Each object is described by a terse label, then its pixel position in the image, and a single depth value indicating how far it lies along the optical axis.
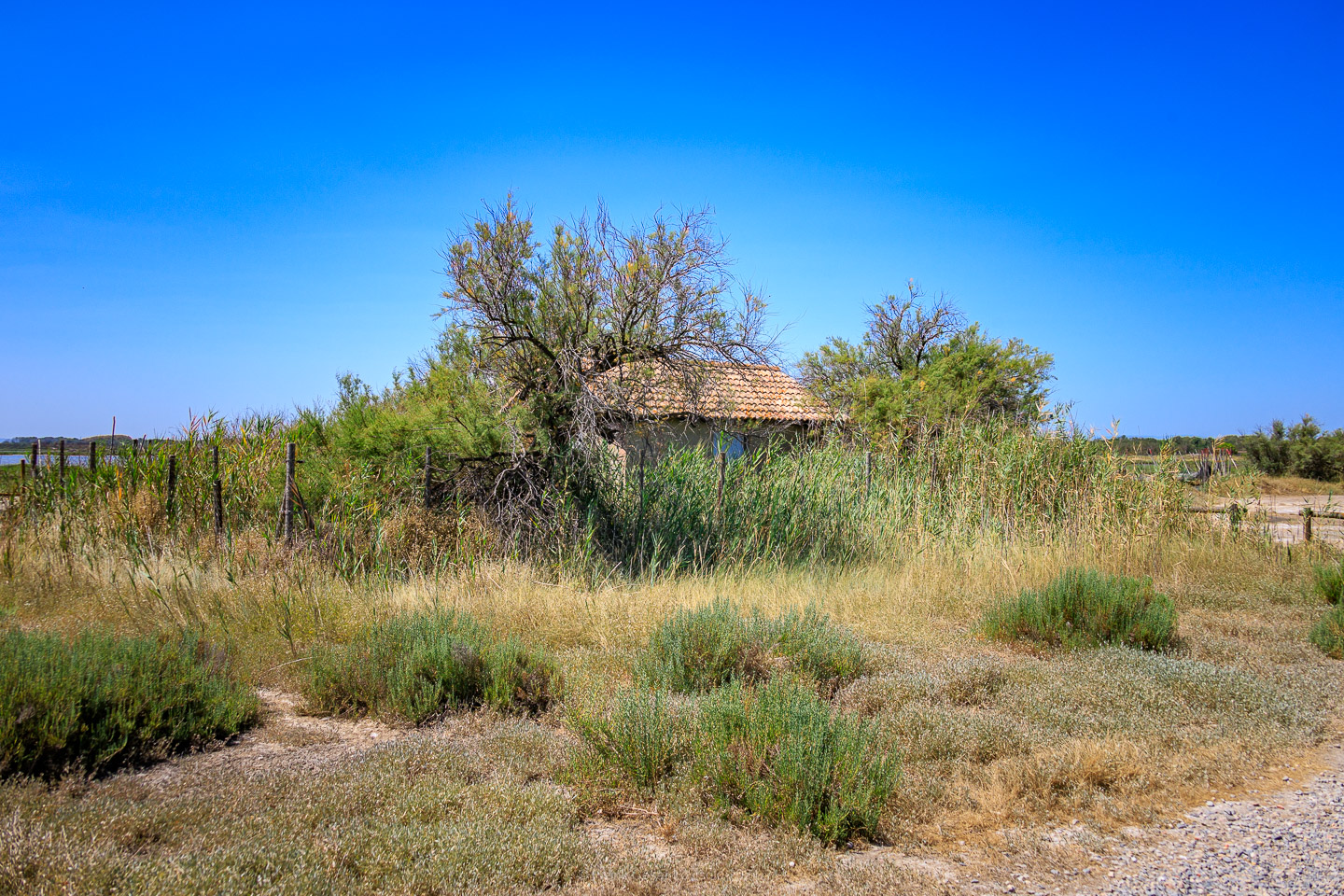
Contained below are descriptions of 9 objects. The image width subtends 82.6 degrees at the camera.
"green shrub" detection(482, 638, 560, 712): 4.75
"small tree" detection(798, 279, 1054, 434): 22.28
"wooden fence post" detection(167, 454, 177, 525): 9.16
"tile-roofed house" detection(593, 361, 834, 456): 9.09
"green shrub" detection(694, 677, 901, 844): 3.27
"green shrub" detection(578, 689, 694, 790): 3.69
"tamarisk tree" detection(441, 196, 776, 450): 8.90
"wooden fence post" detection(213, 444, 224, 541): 8.35
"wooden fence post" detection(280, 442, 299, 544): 7.75
